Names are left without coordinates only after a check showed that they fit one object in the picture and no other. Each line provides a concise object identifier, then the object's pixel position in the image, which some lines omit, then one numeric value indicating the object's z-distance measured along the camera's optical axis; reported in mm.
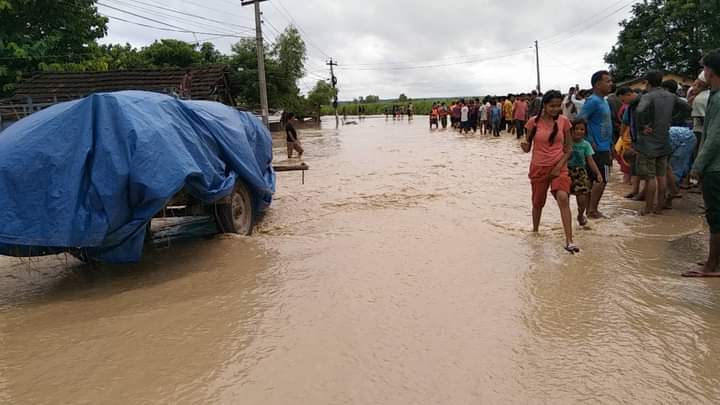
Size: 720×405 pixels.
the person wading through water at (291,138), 16531
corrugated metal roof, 22188
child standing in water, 6289
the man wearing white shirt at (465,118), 25062
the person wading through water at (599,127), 6641
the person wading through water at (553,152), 5602
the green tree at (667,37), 32281
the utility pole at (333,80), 54125
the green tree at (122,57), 29891
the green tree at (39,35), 23516
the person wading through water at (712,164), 4387
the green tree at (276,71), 36031
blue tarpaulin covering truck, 4359
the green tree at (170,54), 34031
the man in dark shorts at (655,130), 6500
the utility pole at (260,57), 21862
